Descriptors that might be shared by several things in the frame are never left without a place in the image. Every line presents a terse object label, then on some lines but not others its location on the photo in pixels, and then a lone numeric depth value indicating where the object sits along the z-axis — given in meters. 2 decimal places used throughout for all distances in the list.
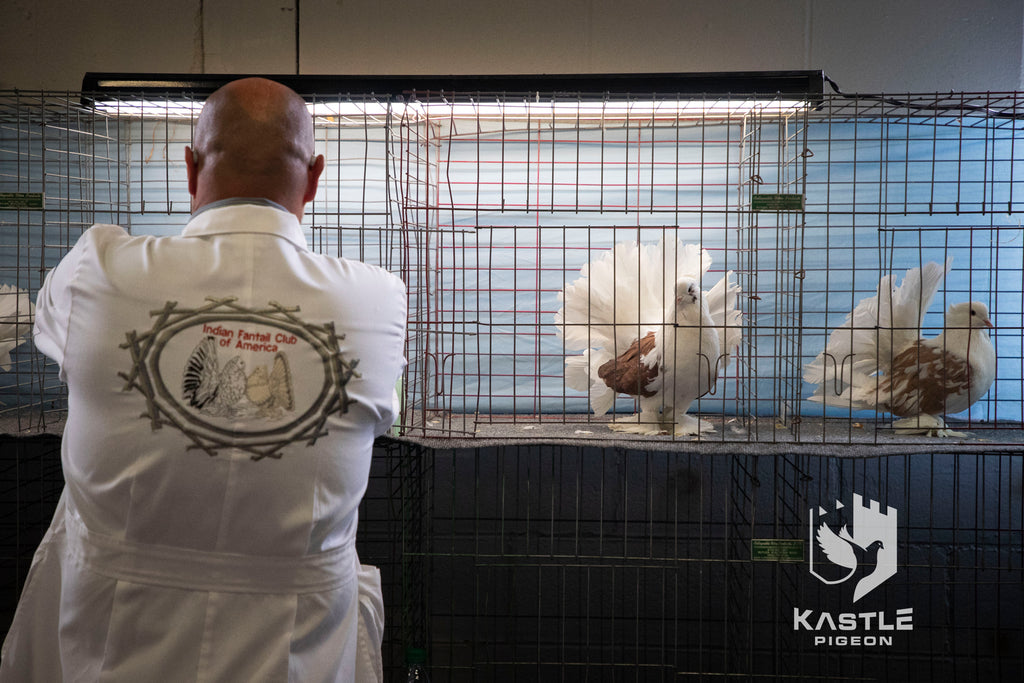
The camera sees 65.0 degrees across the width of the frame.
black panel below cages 2.46
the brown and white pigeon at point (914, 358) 2.12
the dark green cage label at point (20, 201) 2.07
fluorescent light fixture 2.06
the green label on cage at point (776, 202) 1.96
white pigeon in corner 2.28
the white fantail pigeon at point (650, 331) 2.13
